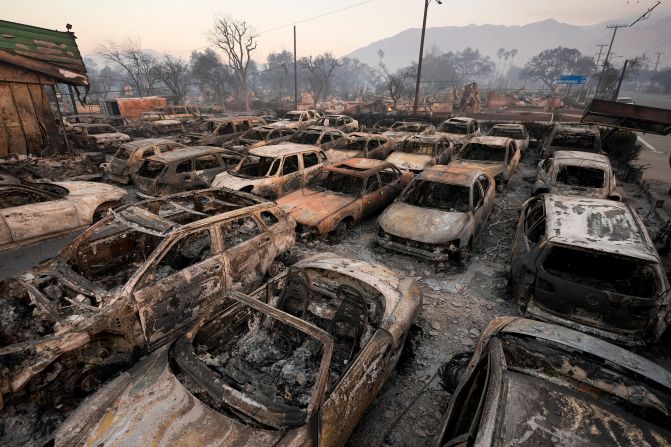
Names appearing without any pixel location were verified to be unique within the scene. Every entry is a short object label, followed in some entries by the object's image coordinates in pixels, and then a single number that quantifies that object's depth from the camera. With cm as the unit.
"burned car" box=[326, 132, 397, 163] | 1134
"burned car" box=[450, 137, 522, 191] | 945
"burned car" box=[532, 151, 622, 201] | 738
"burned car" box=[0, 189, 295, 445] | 312
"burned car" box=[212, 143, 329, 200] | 833
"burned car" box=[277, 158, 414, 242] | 682
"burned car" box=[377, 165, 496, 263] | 605
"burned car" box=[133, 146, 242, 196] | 865
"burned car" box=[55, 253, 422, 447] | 239
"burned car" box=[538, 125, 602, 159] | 1083
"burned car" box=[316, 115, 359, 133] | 1691
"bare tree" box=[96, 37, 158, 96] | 4419
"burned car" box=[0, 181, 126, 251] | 618
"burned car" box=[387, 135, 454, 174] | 1022
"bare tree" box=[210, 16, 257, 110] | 4319
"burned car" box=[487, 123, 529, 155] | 1318
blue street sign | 3709
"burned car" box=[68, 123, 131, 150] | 1478
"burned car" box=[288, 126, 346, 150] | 1205
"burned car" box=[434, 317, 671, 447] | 215
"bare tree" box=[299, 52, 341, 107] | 4863
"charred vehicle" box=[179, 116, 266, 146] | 1399
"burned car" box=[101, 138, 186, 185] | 1009
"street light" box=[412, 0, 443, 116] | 2005
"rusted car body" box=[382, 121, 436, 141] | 1346
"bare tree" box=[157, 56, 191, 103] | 4222
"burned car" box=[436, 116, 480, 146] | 1342
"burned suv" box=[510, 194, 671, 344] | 387
